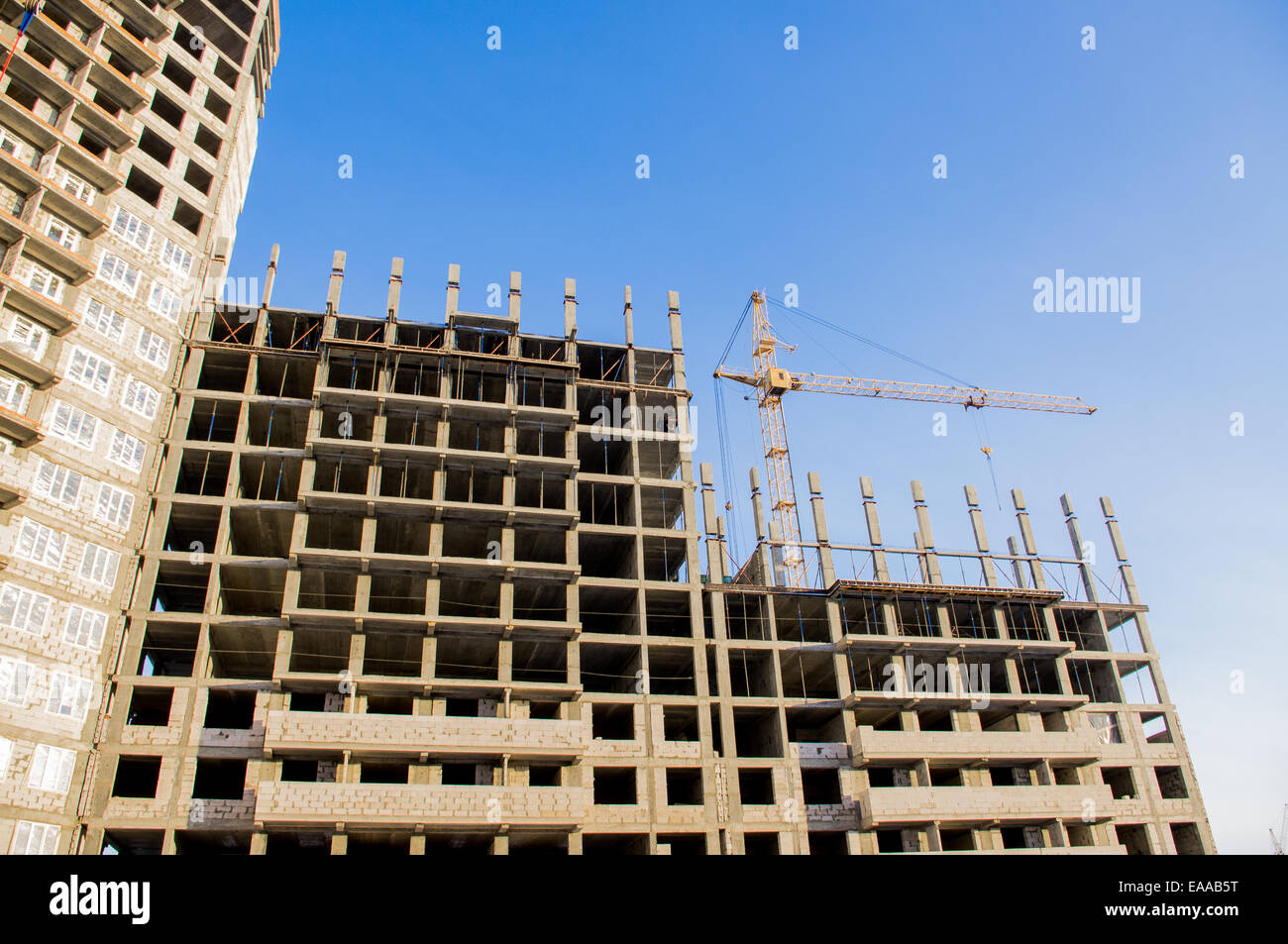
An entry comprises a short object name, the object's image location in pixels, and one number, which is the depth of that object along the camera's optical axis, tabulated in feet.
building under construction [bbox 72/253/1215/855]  142.92
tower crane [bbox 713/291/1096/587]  292.40
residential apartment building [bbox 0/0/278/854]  134.00
